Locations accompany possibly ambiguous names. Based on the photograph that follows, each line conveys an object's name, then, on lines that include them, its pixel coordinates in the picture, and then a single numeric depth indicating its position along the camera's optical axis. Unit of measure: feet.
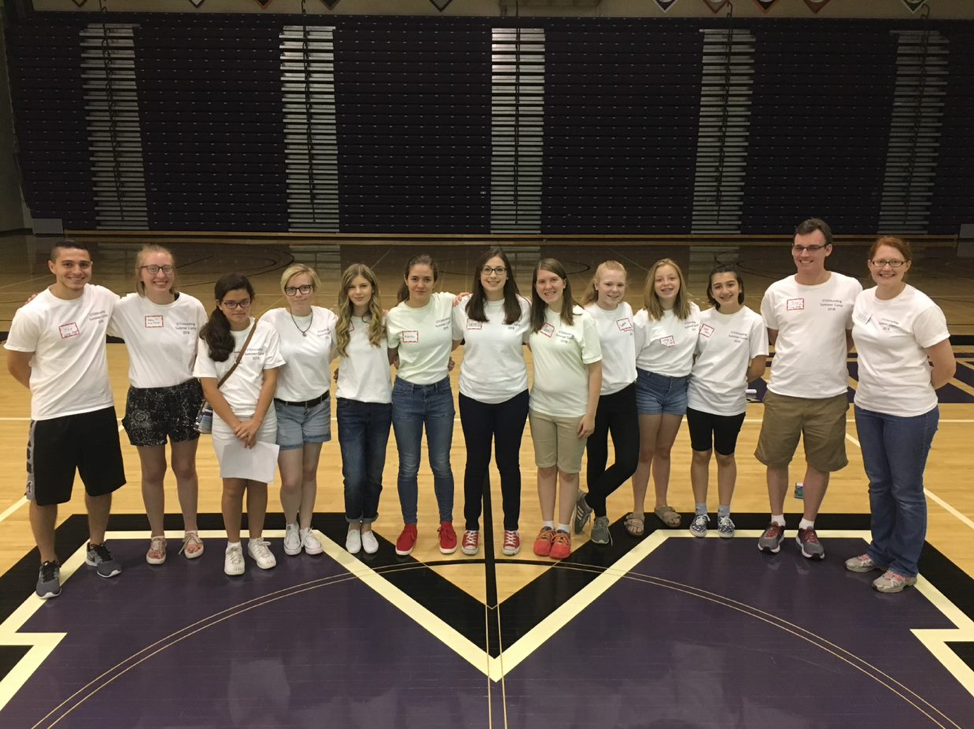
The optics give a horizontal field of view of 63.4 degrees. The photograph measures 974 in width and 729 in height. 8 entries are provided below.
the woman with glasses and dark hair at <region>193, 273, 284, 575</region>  11.80
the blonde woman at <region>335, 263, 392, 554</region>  12.44
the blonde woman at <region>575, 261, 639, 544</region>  12.82
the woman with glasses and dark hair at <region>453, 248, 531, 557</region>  12.41
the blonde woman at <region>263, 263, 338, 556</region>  12.31
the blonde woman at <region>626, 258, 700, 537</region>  13.24
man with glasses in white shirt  12.34
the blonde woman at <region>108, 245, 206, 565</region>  12.00
